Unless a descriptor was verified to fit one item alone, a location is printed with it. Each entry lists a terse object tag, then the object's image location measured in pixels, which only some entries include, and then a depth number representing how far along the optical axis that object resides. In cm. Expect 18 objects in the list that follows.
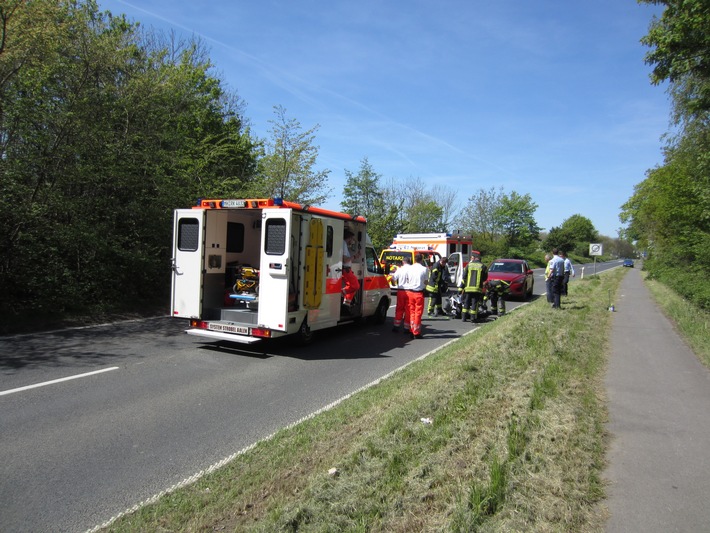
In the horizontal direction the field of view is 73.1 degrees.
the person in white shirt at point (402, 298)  1076
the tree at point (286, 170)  1942
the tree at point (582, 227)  11762
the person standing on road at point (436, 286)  1398
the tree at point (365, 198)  3597
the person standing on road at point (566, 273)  1454
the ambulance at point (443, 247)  1911
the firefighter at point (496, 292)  1444
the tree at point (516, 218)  6132
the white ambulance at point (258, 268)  813
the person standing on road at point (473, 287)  1320
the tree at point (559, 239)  8584
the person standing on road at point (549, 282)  1414
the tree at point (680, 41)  1120
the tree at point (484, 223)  5412
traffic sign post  2728
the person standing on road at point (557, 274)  1388
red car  1898
